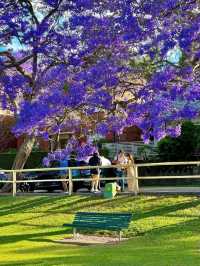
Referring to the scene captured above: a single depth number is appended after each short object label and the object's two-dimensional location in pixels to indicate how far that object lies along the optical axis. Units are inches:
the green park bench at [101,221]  676.1
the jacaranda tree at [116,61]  513.7
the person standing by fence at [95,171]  995.4
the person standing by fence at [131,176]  921.5
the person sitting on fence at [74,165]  1109.0
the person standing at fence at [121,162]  1008.7
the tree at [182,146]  1744.6
